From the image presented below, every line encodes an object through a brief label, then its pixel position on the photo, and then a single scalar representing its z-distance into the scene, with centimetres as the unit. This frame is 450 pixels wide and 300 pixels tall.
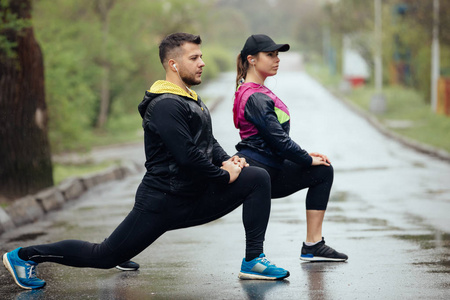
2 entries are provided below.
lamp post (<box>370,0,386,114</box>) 2959
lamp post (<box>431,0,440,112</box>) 2642
